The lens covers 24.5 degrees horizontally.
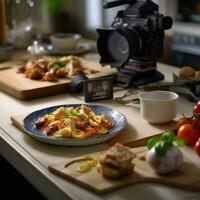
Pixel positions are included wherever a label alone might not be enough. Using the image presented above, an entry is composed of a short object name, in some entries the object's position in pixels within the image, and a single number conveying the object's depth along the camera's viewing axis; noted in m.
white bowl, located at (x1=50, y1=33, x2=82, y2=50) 2.43
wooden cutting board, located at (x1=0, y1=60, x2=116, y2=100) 1.64
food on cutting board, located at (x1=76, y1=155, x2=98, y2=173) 1.02
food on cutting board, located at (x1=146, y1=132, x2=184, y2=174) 0.98
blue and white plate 1.17
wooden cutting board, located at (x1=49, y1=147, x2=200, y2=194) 0.95
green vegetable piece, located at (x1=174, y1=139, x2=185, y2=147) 1.02
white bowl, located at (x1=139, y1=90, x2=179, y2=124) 1.30
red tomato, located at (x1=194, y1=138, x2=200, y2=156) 1.10
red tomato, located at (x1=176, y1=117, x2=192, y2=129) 1.22
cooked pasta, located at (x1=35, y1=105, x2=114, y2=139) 1.20
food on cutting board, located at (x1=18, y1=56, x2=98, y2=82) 1.79
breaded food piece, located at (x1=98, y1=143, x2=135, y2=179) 0.97
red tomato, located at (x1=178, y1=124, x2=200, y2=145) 1.16
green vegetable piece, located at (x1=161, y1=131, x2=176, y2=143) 1.00
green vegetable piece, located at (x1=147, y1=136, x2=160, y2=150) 1.05
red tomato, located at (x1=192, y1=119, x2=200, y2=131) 1.17
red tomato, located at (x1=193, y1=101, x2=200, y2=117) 1.32
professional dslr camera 1.69
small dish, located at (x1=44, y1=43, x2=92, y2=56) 2.39
